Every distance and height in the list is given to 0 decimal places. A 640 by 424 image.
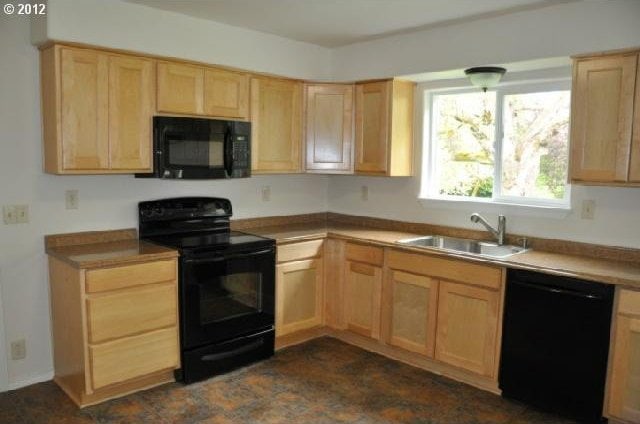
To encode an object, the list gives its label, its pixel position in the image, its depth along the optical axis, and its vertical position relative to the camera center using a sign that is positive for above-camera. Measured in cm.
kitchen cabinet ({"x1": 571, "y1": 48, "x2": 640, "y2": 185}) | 268 +30
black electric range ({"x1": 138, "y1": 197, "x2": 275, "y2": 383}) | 313 -77
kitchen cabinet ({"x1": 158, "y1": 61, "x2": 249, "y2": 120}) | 322 +52
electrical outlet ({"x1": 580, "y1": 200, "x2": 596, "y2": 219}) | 315 -21
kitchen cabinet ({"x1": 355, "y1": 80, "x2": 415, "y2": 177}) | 386 +34
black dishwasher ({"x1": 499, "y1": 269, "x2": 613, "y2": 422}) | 264 -93
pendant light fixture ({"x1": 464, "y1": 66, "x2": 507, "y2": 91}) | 324 +63
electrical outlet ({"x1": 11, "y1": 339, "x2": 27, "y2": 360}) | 305 -113
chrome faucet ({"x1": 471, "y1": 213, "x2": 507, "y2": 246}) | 348 -37
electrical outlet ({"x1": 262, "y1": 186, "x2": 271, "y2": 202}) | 424 -21
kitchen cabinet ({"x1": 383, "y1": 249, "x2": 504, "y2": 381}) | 306 -89
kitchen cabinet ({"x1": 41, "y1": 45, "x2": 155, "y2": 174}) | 284 +32
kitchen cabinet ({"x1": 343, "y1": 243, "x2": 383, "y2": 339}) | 365 -88
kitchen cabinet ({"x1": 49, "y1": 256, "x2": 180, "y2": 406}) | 277 -93
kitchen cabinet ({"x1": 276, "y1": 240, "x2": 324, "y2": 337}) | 368 -88
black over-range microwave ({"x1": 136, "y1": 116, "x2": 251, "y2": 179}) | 320 +13
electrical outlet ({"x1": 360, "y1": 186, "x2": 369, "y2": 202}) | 445 -20
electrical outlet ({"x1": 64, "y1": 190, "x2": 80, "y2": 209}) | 317 -22
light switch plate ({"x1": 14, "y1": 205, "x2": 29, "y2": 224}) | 299 -29
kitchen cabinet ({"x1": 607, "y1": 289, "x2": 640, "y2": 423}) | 254 -94
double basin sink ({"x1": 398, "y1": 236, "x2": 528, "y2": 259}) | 343 -52
